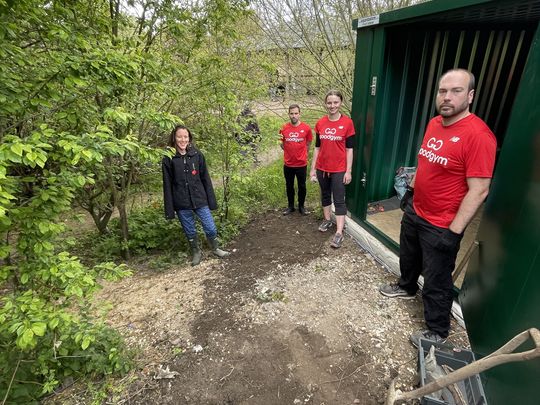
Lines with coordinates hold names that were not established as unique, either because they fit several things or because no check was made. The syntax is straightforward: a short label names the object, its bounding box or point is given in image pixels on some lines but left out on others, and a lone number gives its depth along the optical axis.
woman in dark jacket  3.54
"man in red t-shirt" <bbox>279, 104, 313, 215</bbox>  4.69
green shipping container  1.79
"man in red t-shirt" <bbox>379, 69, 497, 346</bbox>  2.02
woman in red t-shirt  3.81
